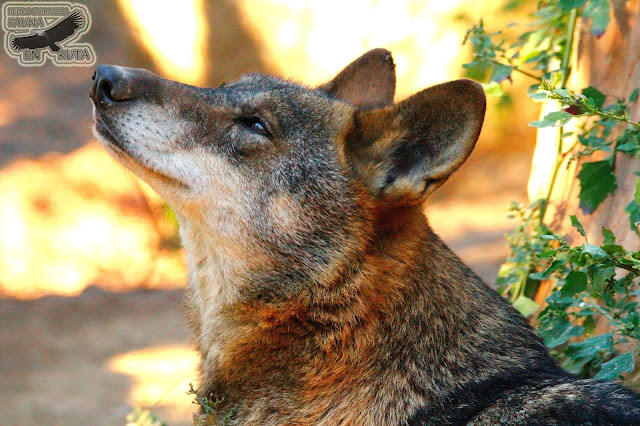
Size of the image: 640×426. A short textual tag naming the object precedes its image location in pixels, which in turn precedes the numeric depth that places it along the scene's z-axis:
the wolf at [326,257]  6.73
